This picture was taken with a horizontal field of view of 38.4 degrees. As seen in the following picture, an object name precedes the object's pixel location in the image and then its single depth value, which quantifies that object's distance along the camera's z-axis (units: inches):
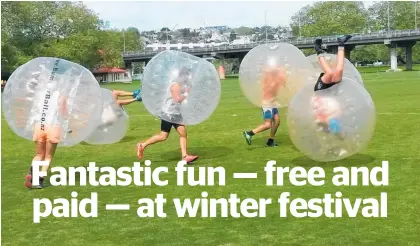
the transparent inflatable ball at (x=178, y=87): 331.9
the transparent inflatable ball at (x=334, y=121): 285.3
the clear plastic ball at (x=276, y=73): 359.3
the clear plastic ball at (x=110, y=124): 408.5
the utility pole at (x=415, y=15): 3984.3
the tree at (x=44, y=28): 2783.0
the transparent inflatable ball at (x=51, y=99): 291.0
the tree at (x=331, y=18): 4047.7
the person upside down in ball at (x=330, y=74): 289.9
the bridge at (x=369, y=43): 2810.0
